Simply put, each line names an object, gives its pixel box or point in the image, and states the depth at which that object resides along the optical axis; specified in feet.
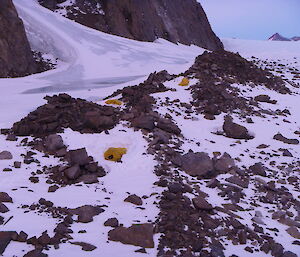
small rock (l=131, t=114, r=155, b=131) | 20.49
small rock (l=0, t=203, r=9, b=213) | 12.54
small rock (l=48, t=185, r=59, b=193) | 14.60
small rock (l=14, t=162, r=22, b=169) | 16.13
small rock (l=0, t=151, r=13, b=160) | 16.83
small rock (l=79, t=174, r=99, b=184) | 15.66
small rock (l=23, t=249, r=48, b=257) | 10.32
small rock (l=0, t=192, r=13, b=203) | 13.23
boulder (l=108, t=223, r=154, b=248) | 11.76
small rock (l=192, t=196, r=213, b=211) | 13.97
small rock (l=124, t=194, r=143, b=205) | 14.22
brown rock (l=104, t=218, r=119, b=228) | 12.56
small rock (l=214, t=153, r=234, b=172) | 17.87
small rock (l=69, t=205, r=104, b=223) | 12.71
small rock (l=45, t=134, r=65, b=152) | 17.98
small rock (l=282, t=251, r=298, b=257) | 12.20
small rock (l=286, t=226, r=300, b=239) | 13.47
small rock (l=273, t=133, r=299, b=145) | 22.49
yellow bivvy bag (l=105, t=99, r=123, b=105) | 24.79
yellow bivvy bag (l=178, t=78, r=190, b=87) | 29.68
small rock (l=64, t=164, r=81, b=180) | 15.65
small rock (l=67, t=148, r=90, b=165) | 16.56
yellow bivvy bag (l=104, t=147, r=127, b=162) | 17.92
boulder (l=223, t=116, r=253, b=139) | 22.48
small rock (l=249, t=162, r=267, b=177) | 18.01
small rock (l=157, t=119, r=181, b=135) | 20.81
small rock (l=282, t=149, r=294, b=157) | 20.54
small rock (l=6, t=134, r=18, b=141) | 18.68
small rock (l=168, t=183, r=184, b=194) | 14.88
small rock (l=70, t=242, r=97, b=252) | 11.11
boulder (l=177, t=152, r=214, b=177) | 17.17
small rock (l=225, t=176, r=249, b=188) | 16.63
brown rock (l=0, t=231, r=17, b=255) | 10.76
